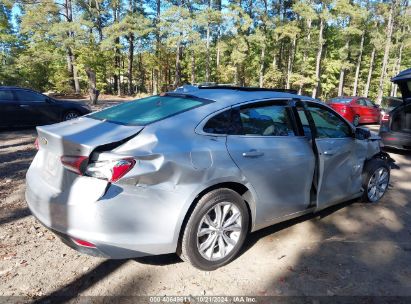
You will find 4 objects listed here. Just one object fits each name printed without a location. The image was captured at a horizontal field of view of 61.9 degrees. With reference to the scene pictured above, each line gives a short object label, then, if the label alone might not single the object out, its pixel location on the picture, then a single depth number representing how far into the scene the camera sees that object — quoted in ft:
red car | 51.11
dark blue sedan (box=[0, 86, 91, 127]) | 32.48
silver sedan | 8.72
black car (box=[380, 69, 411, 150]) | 27.17
